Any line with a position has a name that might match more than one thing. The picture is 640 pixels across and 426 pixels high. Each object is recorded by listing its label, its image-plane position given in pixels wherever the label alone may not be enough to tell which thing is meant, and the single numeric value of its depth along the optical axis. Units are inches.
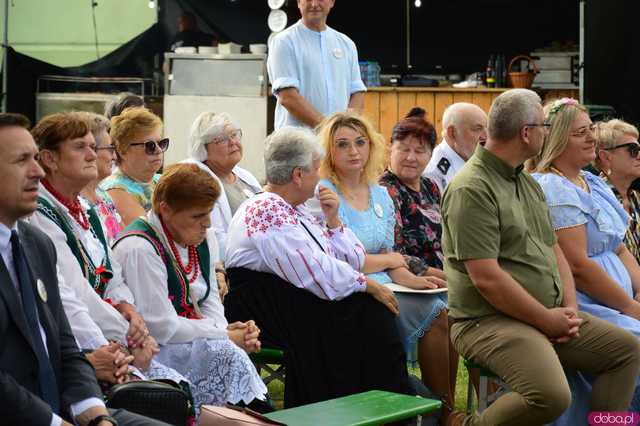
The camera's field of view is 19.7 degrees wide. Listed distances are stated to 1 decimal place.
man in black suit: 176.2
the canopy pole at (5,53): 744.1
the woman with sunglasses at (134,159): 317.4
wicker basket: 739.5
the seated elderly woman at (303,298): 292.6
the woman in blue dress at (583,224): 303.6
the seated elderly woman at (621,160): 368.7
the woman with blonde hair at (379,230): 321.0
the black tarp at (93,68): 762.0
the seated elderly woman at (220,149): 354.6
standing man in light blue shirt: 408.7
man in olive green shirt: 263.1
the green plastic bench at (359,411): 227.8
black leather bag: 204.7
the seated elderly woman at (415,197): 350.5
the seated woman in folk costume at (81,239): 228.7
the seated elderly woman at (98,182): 277.7
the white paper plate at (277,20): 775.9
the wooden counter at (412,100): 724.1
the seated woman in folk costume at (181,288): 248.7
